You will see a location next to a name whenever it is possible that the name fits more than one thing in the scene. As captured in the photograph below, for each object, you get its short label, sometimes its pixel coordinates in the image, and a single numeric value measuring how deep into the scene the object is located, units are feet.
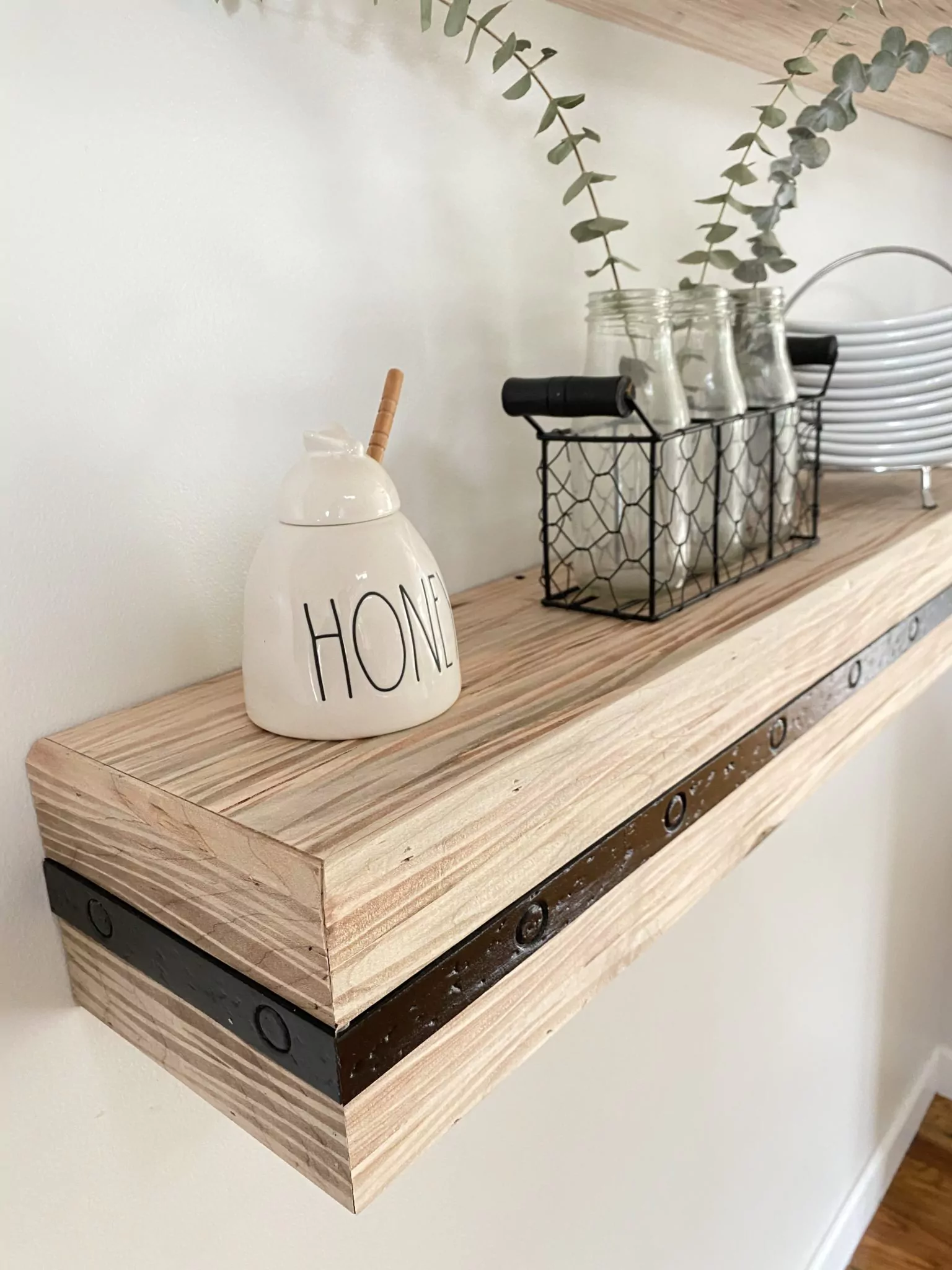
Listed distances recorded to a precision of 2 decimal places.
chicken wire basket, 2.06
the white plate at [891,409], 2.90
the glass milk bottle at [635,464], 2.11
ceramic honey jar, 1.52
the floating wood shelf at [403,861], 1.32
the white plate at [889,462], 2.92
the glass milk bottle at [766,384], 2.52
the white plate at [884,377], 2.88
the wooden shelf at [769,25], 2.51
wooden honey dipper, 1.73
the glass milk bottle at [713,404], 2.31
